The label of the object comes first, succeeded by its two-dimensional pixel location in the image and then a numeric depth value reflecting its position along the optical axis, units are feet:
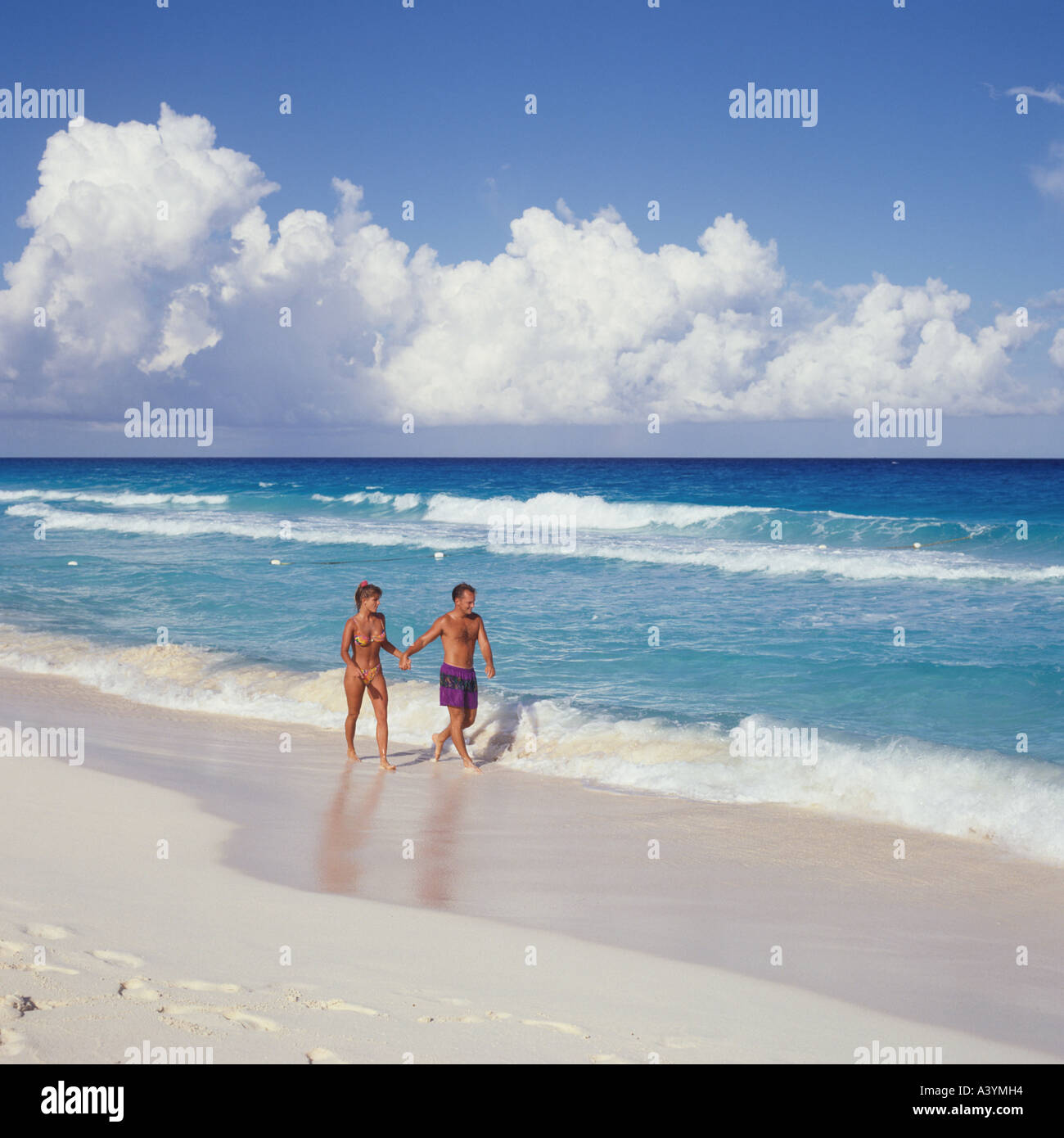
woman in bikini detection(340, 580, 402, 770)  27.89
